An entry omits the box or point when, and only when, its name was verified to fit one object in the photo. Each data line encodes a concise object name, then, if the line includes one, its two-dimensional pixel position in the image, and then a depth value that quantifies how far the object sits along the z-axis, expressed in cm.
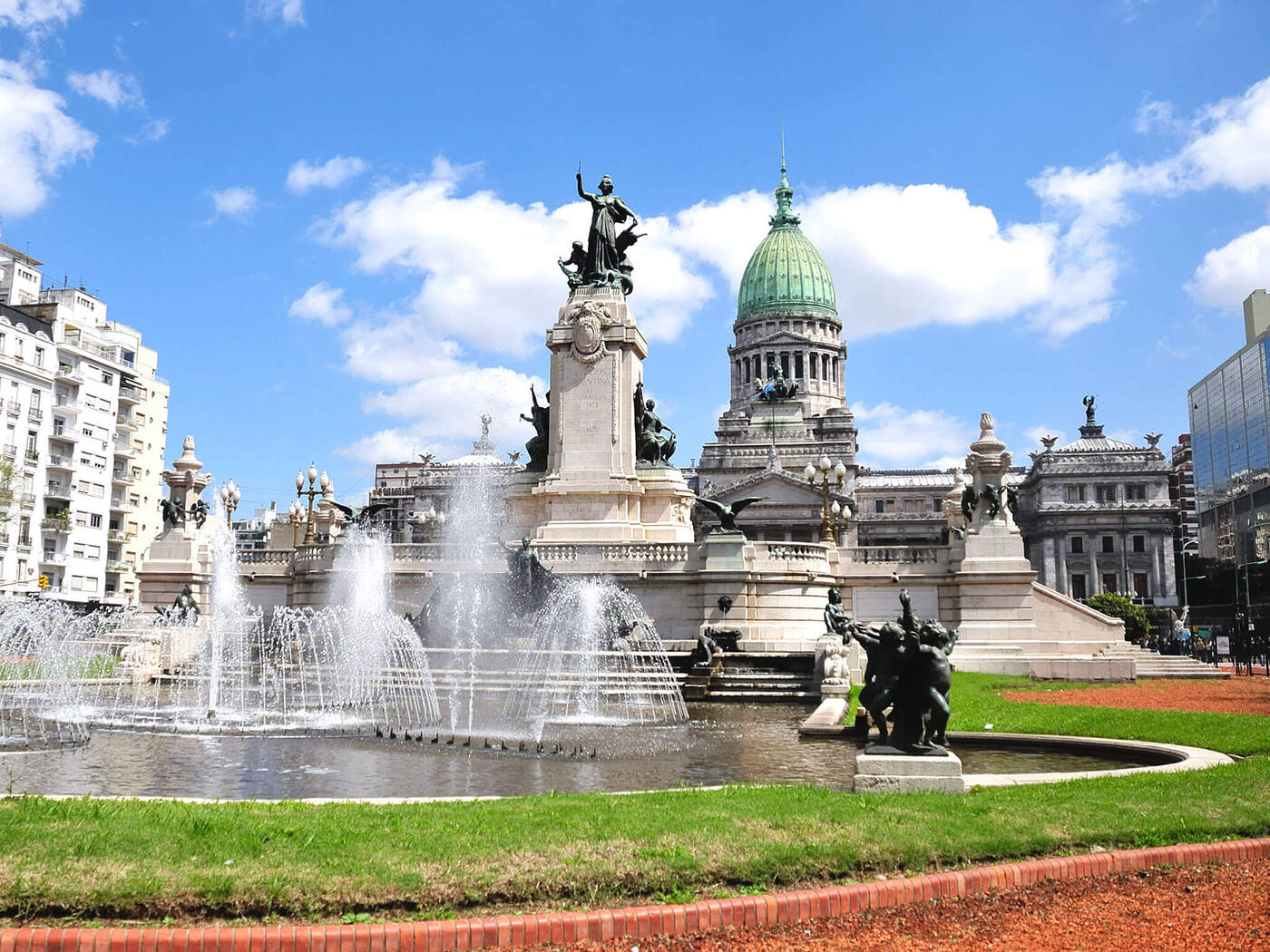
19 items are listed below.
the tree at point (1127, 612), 6519
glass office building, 10344
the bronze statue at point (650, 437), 4138
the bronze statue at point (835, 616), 2742
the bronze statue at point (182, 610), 3709
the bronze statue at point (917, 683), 1126
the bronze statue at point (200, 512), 4281
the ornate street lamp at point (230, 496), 5684
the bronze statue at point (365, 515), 3997
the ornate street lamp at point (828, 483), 4178
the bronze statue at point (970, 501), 3773
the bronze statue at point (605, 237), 4319
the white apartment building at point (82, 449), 6656
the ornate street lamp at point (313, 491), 5113
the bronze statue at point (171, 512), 4206
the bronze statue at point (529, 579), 3259
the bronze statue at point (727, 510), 3375
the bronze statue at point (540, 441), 4262
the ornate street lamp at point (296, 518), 5231
